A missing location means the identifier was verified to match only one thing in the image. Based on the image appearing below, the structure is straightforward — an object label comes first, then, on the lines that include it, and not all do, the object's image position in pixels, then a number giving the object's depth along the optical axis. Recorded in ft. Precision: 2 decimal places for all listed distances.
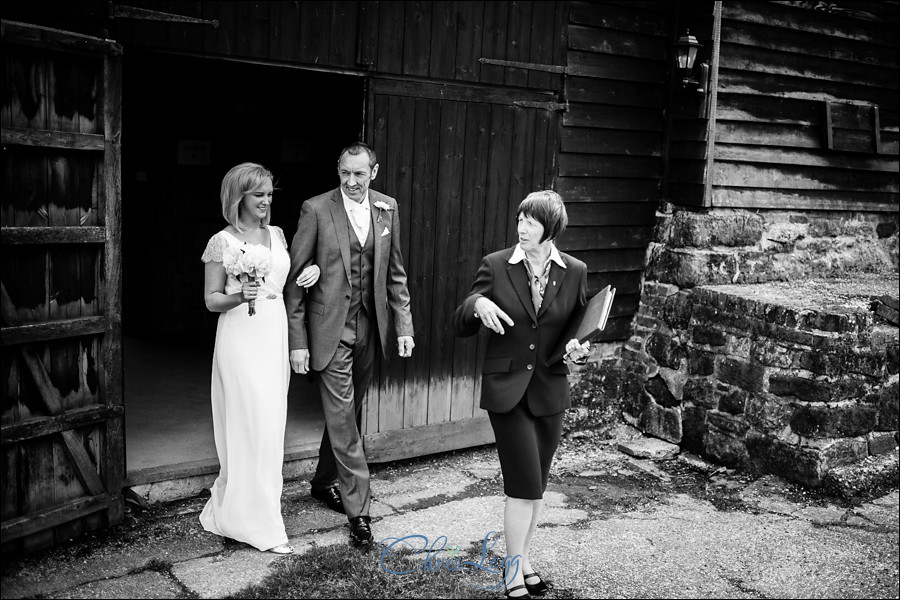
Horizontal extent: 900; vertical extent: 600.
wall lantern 21.59
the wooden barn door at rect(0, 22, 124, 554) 13.28
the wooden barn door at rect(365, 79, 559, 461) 18.81
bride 14.40
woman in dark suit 13.07
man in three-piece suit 15.35
